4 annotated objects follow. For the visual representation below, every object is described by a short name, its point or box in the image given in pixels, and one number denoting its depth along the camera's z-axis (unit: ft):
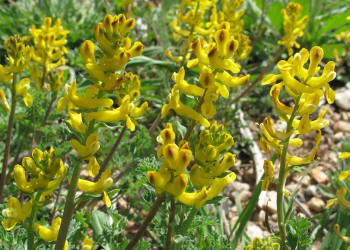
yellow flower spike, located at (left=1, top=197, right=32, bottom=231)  0.67
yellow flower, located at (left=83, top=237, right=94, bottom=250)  0.74
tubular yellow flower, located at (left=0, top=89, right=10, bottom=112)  0.94
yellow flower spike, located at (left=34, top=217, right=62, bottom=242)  0.69
